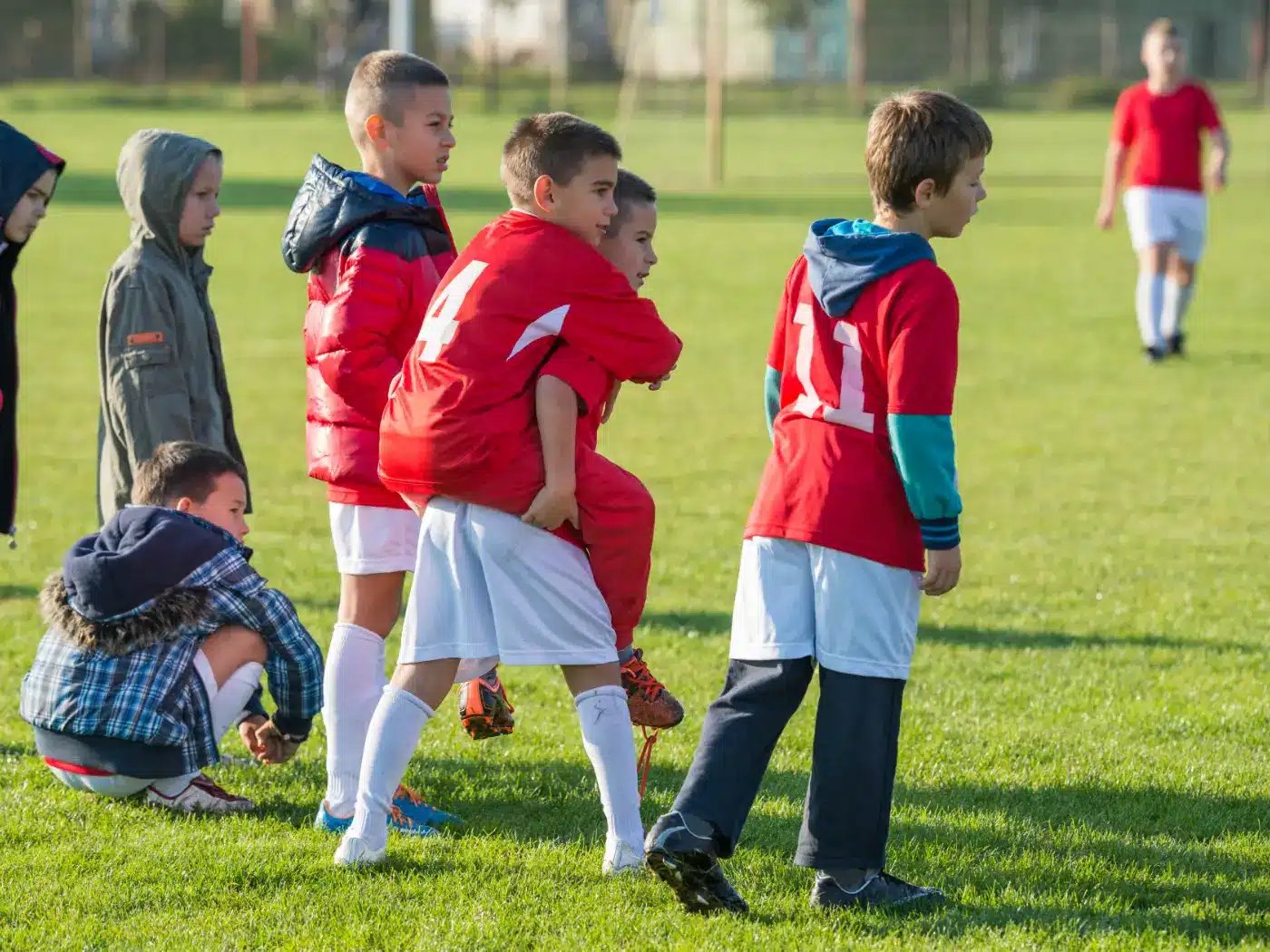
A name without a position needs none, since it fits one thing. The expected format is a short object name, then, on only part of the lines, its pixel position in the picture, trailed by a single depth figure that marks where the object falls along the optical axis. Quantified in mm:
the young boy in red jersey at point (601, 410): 8133
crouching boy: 9148
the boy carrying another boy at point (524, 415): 8109
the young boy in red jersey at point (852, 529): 7781
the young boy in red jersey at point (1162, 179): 27953
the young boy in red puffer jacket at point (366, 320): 8953
